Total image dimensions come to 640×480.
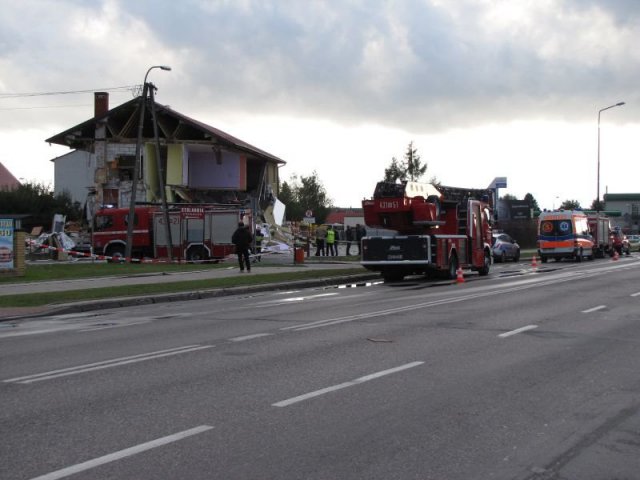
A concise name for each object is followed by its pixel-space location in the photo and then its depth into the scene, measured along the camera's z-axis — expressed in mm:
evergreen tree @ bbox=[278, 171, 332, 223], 105131
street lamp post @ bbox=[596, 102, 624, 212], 56859
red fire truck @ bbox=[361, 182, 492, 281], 23984
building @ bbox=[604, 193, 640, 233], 120625
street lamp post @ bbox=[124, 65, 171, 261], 31438
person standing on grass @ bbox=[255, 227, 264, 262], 36531
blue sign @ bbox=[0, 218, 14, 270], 23094
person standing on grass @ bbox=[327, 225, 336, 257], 40062
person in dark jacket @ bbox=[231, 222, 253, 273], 25516
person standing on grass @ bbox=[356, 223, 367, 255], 40744
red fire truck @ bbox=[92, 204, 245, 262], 35375
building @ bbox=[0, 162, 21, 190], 85125
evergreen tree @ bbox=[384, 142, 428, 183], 82000
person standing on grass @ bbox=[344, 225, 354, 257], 45694
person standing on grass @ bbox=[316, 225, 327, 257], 39875
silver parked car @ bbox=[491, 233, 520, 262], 39312
